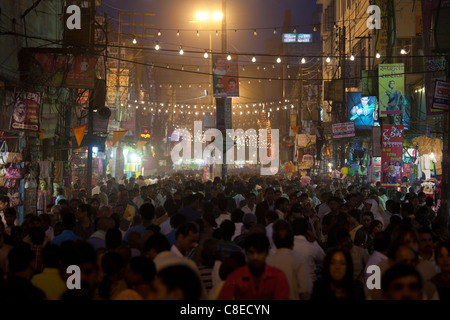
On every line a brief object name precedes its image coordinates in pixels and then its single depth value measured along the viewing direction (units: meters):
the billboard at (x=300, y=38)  71.55
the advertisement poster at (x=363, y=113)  31.53
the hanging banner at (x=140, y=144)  47.65
